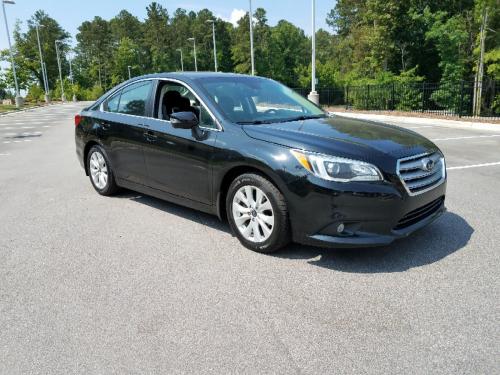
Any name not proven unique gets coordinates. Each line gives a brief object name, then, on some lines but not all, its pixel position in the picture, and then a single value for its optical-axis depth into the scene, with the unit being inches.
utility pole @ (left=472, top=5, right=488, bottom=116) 874.1
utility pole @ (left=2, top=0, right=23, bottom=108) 1660.4
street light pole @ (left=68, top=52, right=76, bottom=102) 2915.8
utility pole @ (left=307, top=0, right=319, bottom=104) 950.4
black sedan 142.3
